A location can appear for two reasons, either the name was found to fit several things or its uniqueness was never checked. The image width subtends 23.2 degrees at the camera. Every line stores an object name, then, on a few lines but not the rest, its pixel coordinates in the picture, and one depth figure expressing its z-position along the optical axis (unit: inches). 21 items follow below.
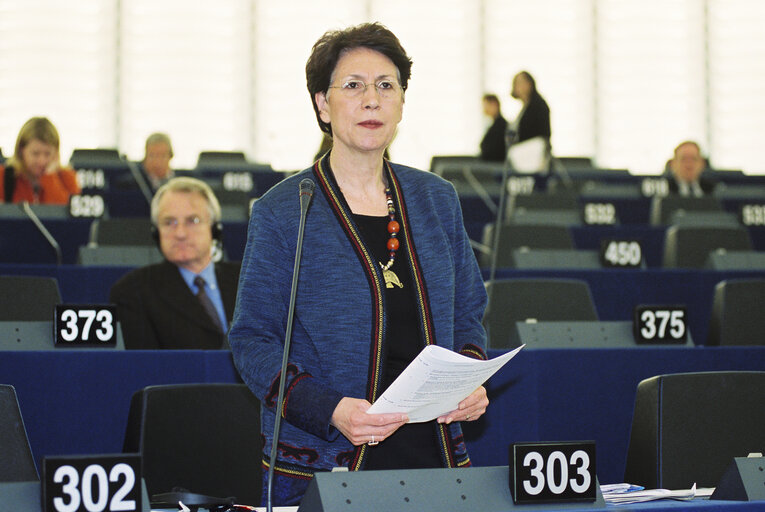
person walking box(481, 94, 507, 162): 685.0
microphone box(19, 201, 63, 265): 365.4
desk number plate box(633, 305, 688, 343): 232.5
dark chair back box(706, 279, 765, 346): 264.4
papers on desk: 118.7
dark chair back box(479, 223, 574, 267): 372.2
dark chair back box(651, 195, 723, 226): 490.2
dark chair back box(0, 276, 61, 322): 254.2
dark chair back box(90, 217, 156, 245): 367.7
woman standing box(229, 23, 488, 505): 122.2
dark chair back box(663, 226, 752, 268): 391.4
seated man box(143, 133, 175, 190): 508.4
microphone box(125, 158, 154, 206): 472.7
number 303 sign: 106.5
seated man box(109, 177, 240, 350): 243.8
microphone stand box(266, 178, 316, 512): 106.3
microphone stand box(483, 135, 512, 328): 230.9
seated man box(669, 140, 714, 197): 567.3
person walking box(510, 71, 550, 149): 630.1
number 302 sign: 99.0
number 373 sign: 212.7
